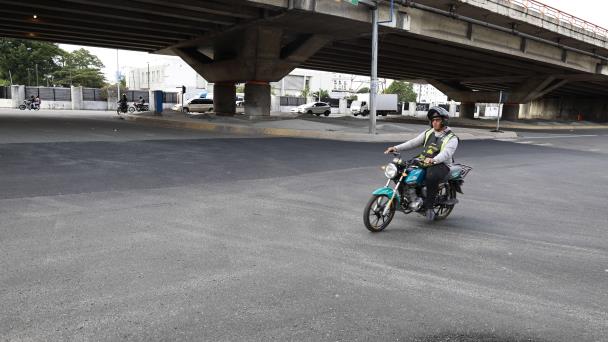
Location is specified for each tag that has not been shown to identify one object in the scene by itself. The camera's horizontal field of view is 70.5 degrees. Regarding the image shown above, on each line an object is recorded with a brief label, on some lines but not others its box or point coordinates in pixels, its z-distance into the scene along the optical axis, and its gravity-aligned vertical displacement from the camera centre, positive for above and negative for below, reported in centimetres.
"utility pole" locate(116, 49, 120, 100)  5016 +290
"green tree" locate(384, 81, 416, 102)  11194 +553
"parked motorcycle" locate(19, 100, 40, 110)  3909 -55
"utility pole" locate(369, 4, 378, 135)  2042 +160
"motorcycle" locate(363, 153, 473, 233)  583 -114
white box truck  6166 +95
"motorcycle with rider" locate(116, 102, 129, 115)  3450 -42
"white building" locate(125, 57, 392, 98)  9638 +671
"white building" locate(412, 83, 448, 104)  15310 +643
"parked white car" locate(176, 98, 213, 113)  4438 -1
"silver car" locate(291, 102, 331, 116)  5016 +5
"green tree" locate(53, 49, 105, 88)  8375 +596
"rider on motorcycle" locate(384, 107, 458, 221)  585 -52
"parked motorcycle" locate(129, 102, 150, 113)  4145 -42
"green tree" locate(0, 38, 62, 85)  7075 +697
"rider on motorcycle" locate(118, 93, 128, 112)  3453 -11
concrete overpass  2086 +448
